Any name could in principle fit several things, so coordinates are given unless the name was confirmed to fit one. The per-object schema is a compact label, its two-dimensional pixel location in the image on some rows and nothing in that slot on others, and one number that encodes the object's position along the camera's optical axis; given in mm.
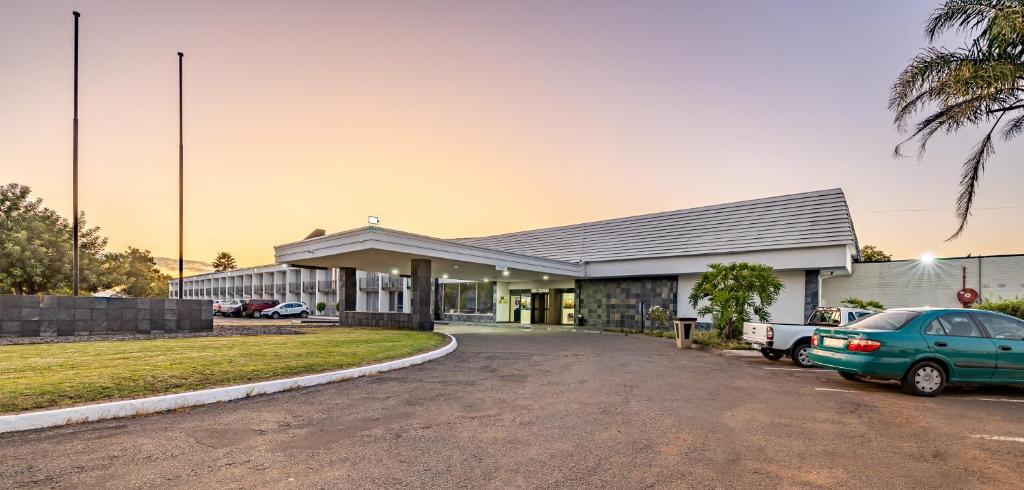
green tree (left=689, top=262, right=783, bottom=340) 17375
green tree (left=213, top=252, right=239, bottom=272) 113938
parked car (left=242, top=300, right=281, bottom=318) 39844
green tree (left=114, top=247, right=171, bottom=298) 37531
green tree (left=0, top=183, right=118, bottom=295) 28516
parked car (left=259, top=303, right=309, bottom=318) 39562
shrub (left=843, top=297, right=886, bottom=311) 21297
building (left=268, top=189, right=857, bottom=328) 21109
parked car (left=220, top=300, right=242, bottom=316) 41156
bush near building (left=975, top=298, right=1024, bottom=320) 16141
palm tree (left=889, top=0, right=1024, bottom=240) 12305
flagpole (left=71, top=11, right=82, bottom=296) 18828
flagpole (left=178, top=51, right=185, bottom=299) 24750
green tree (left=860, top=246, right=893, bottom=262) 49612
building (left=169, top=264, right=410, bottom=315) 51469
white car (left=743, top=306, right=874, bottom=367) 12052
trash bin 17594
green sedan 8141
